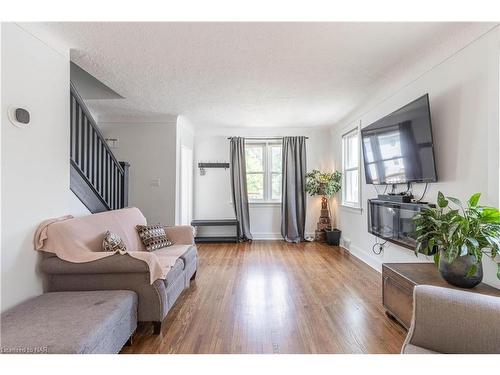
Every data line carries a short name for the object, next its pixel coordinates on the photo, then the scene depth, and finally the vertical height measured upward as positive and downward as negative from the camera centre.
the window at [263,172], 5.63 +0.41
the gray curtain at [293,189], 5.30 +0.03
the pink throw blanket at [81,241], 1.94 -0.38
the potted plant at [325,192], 4.96 -0.03
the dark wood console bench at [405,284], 1.82 -0.70
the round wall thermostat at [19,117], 1.76 +0.53
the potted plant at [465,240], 1.61 -0.33
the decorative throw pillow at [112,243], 2.19 -0.44
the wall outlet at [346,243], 4.60 -0.96
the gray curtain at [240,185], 5.38 +0.12
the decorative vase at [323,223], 5.24 -0.67
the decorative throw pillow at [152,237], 2.91 -0.52
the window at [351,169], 4.37 +0.37
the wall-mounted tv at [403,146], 2.33 +0.46
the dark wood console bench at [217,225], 5.22 -0.68
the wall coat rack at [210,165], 5.52 +0.56
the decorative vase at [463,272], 1.68 -0.55
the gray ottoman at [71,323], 1.23 -0.71
